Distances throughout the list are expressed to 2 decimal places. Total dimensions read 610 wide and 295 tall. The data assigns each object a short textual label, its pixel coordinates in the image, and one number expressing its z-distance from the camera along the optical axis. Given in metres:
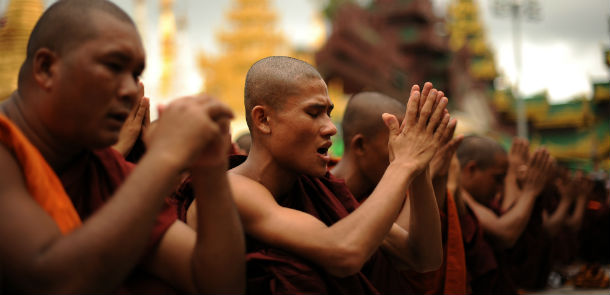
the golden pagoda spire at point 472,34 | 31.88
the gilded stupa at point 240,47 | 25.50
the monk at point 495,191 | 4.64
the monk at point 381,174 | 2.59
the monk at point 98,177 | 1.41
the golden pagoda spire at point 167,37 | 38.06
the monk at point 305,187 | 2.04
